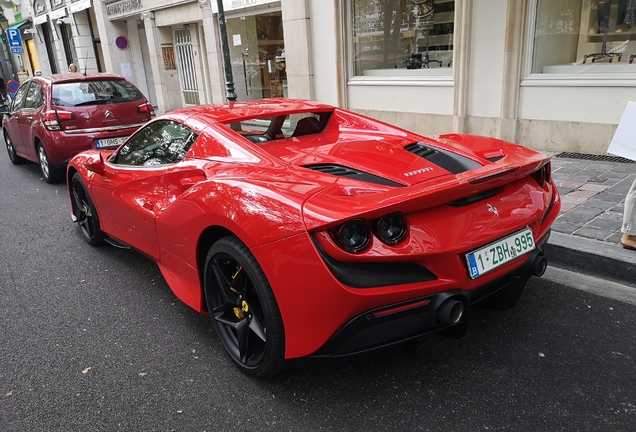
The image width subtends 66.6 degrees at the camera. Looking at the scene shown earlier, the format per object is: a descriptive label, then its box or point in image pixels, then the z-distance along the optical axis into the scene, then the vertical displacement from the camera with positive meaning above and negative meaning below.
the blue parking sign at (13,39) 24.66 +1.30
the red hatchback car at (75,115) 7.29 -0.79
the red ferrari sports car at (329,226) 2.04 -0.83
